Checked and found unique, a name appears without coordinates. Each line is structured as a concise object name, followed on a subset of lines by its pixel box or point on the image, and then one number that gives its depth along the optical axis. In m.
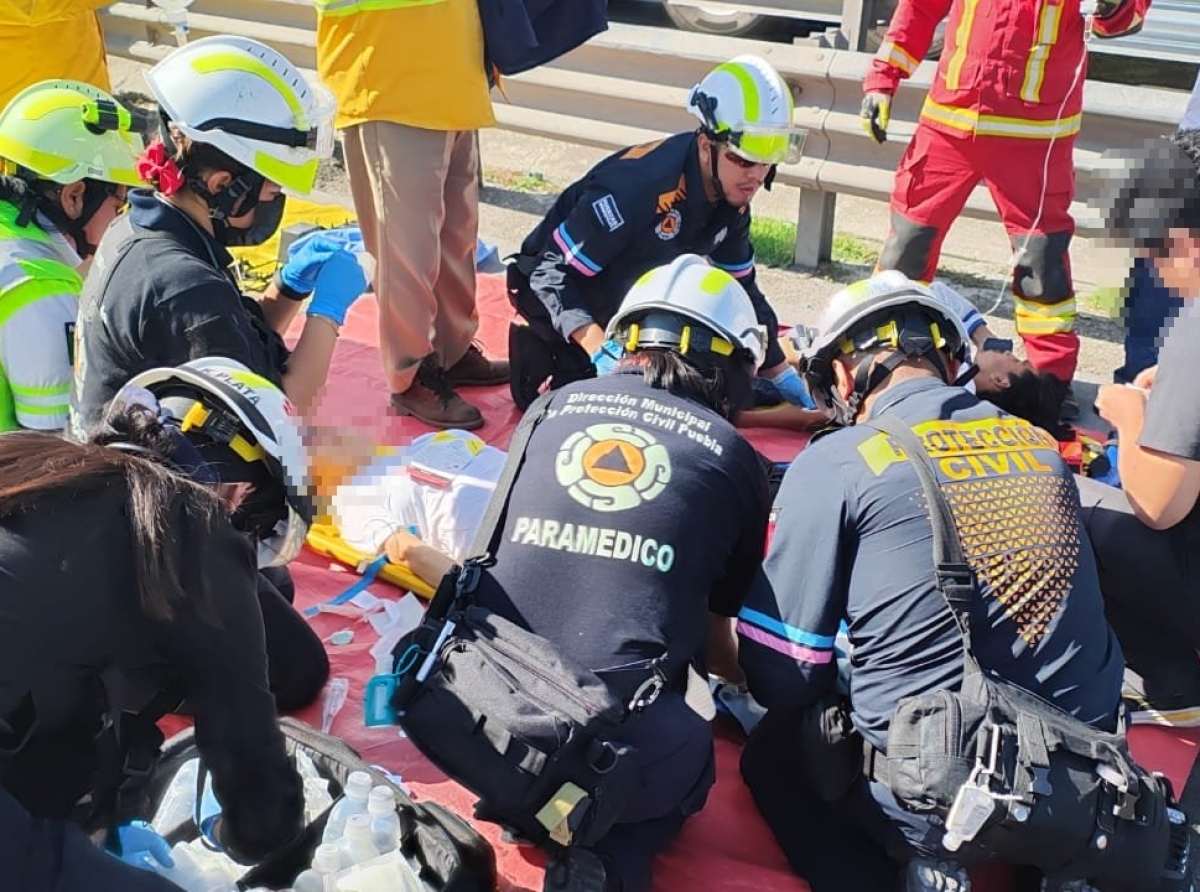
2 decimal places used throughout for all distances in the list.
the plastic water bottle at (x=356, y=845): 2.28
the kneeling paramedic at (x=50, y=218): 3.11
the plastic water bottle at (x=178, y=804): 2.54
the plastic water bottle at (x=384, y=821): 2.34
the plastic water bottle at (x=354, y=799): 2.41
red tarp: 2.72
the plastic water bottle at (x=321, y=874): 2.19
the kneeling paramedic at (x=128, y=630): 1.76
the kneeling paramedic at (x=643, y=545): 2.49
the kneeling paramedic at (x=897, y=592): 2.42
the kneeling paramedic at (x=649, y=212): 4.07
